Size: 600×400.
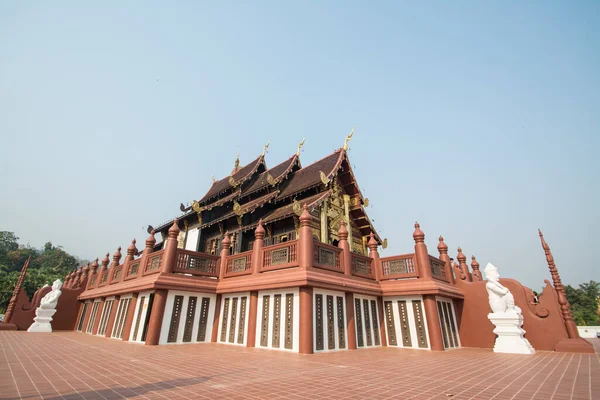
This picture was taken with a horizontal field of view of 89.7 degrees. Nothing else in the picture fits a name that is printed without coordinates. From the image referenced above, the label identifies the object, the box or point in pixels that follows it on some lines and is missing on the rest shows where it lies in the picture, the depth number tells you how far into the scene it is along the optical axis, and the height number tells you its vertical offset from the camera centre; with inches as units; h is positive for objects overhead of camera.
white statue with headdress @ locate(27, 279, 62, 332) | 605.9 +29.9
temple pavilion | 327.9 +35.5
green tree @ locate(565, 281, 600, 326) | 1526.2 +154.4
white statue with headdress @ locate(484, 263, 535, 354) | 331.3 +9.6
